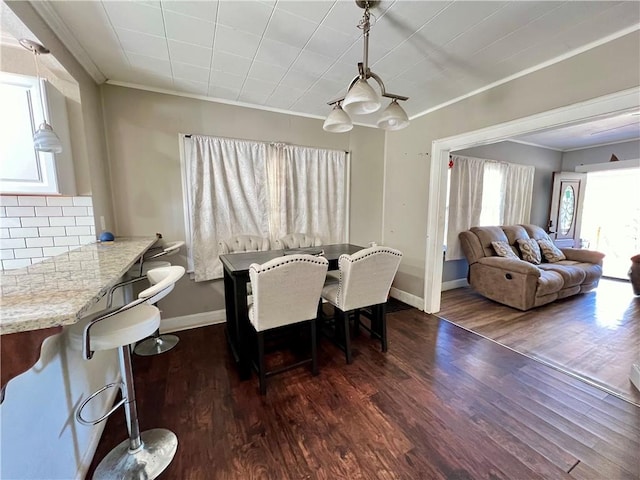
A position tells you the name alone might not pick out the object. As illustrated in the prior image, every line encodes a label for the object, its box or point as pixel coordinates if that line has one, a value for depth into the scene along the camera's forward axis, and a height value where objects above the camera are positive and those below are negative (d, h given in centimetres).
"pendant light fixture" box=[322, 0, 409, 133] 155 +69
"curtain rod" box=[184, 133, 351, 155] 278 +79
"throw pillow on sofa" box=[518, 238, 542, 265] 404 -68
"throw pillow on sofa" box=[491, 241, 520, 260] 385 -63
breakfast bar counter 75 -30
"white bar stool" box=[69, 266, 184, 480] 116 -90
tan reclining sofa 334 -87
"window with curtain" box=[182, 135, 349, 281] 289 +19
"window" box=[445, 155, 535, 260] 404 +20
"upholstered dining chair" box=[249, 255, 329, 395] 171 -59
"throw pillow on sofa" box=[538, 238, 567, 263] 421 -73
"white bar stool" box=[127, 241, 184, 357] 242 -130
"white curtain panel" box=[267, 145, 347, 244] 327 +21
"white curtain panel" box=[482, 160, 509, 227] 432 +25
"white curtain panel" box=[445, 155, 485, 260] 400 +15
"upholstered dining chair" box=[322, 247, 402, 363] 207 -63
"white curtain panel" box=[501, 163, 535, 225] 454 +25
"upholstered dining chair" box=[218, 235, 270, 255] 285 -40
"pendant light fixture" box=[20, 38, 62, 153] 152 +44
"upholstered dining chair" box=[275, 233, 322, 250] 320 -41
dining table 202 -70
